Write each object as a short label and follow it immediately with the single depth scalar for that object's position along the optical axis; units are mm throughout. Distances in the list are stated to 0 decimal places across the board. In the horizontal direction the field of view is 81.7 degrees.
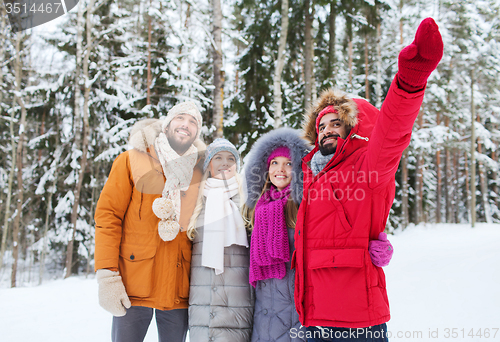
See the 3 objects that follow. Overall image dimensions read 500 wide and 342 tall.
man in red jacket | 1598
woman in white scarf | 2182
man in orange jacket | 2146
